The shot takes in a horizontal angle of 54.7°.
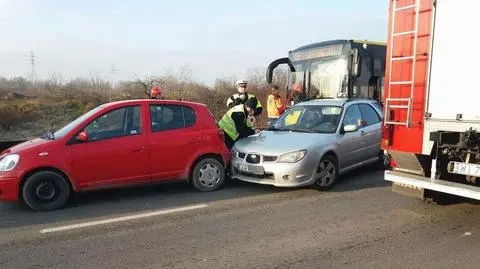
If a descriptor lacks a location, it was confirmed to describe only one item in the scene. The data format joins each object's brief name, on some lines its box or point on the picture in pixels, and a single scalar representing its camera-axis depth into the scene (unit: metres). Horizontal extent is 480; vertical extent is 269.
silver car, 7.56
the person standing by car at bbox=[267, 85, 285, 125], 12.72
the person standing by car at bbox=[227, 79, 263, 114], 9.58
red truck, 5.39
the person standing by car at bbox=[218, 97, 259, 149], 9.16
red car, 6.69
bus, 12.75
